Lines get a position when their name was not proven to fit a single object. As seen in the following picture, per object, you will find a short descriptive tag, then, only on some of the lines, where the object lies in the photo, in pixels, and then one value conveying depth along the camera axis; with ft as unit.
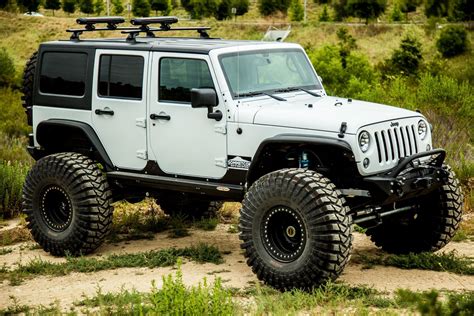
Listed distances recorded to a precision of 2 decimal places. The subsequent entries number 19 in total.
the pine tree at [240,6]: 197.26
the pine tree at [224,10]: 194.08
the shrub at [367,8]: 171.42
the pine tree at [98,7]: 194.97
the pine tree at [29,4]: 190.39
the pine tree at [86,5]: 193.20
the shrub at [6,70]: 119.24
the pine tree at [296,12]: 191.83
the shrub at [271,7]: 196.44
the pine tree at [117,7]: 192.73
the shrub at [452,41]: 142.72
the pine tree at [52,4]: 203.67
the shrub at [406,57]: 127.95
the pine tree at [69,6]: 200.75
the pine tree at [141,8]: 191.42
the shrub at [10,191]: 35.24
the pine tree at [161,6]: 191.11
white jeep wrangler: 22.44
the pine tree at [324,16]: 186.80
